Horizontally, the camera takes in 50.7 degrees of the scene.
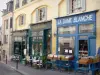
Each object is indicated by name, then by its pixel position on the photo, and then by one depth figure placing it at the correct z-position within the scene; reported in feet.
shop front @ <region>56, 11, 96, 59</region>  23.42
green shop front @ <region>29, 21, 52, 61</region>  31.71
